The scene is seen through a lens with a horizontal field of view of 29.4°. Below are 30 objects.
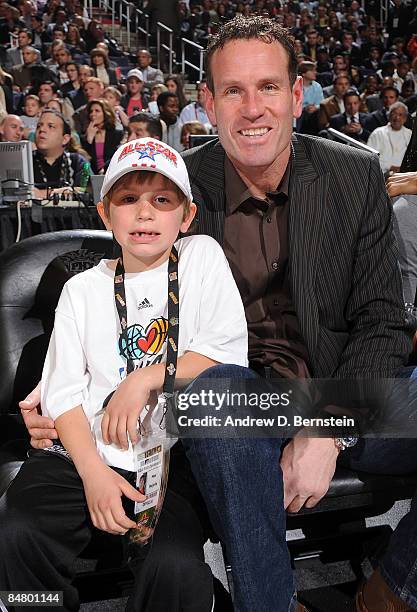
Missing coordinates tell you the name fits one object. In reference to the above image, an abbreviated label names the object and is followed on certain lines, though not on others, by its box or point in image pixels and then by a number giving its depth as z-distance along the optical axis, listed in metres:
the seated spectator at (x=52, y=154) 5.30
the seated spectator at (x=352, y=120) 8.45
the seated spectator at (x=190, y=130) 6.16
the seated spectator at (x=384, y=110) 8.99
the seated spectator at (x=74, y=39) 10.45
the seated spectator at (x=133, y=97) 8.40
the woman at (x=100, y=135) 6.46
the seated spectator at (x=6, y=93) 7.36
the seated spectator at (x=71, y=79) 8.66
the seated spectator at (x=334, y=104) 8.78
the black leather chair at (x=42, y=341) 1.86
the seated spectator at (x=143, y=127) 5.67
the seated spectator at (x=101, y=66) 9.41
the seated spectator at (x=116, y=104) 7.56
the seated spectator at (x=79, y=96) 8.08
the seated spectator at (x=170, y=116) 7.65
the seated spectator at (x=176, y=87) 8.62
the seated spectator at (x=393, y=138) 7.87
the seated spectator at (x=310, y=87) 9.66
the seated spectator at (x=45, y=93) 7.89
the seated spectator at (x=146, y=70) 10.31
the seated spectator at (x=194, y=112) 8.00
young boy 1.43
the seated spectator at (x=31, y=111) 7.21
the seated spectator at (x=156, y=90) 8.40
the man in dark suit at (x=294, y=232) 1.74
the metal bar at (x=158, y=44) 11.26
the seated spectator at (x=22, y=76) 8.79
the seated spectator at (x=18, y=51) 9.52
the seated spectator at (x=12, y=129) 5.75
